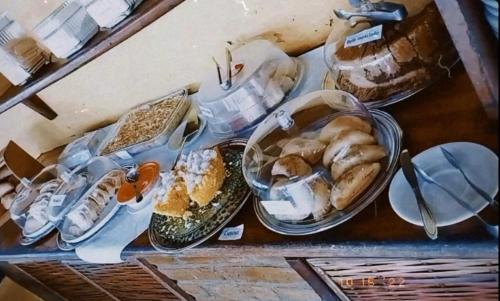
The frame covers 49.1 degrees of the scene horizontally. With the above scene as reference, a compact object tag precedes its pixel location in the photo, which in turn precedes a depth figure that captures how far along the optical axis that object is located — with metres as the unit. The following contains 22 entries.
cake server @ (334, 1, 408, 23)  1.13
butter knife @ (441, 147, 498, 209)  0.85
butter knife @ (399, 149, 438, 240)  0.92
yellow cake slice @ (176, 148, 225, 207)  1.33
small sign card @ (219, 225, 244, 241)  1.23
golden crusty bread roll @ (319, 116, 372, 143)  1.16
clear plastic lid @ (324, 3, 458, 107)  1.15
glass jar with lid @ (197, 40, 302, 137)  1.48
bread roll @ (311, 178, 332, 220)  1.11
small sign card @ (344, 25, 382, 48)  1.15
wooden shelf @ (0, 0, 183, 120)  1.29
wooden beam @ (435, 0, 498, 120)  0.80
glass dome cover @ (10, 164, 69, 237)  1.77
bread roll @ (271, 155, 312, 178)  1.15
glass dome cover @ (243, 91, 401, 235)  1.08
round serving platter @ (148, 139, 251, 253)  1.30
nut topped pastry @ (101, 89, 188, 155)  1.72
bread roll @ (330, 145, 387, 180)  1.09
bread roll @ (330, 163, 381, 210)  1.07
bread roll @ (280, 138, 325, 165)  1.17
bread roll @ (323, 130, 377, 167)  1.12
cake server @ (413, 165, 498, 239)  0.85
